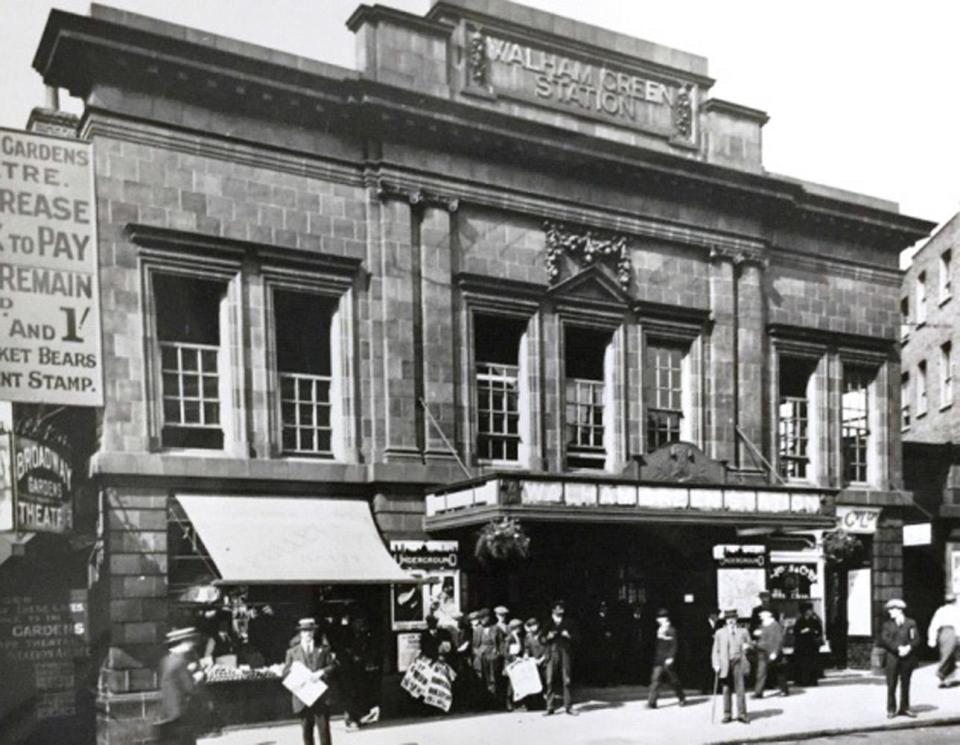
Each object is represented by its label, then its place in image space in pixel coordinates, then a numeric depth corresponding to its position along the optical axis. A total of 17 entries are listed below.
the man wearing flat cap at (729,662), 17.00
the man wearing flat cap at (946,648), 21.06
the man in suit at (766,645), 19.59
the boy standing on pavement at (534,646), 18.14
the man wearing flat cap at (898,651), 17.38
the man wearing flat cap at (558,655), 17.81
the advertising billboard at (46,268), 11.66
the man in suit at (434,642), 18.00
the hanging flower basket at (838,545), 22.38
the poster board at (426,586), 18.48
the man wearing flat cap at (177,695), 11.59
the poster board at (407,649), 18.33
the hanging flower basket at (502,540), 17.39
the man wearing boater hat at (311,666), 13.57
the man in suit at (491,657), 18.25
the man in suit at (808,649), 21.78
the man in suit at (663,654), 18.17
